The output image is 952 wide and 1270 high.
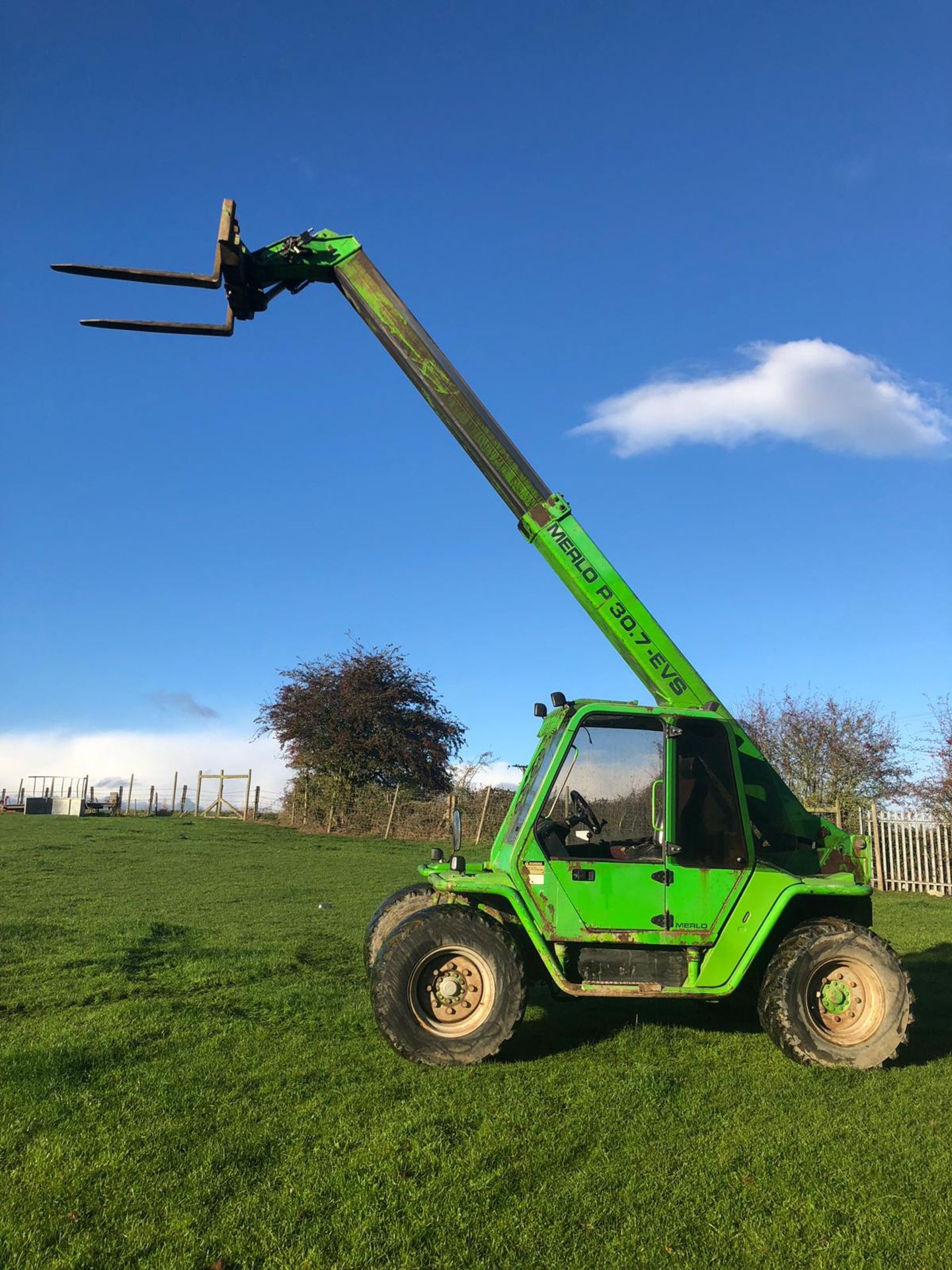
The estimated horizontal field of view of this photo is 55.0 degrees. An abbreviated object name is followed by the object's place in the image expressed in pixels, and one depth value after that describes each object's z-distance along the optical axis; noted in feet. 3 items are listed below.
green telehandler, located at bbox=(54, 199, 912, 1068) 19.47
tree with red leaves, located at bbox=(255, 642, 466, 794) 124.88
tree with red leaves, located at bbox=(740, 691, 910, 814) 91.20
